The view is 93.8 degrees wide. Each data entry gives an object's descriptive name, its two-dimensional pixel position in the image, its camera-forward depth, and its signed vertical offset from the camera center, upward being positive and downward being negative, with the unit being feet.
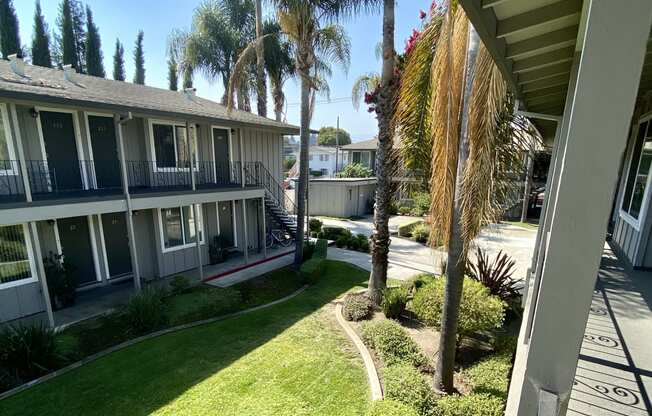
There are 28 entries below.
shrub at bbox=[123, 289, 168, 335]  23.06 -11.68
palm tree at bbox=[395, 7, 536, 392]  11.35 +0.95
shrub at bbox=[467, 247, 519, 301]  22.86 -8.62
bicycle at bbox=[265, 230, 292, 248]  47.50 -12.02
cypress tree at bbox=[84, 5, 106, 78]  113.09 +41.42
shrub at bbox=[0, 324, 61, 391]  17.80 -11.57
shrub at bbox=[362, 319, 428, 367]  17.98 -11.38
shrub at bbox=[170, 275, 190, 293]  29.09 -11.71
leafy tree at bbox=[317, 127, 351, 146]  257.75 +21.48
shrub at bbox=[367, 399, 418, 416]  12.74 -10.44
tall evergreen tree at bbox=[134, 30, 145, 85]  126.62 +42.09
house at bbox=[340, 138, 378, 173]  97.44 +3.25
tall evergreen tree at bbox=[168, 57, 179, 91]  112.76 +30.06
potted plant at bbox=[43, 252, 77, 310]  26.22 -10.35
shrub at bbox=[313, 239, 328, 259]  37.86 -10.83
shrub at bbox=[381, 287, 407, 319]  23.18 -10.57
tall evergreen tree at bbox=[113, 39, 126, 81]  122.42 +39.42
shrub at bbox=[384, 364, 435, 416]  13.65 -10.72
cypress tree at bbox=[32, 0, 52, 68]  99.53 +38.80
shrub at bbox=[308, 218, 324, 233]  52.93 -10.97
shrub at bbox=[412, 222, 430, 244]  49.59 -11.65
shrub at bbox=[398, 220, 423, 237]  53.78 -11.73
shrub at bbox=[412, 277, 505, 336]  17.52 -8.61
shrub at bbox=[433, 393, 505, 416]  12.78 -10.36
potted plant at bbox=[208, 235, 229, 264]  38.55 -11.19
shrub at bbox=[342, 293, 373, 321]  24.02 -11.68
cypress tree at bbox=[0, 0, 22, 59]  92.84 +39.66
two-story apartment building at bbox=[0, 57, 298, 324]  24.82 -2.00
